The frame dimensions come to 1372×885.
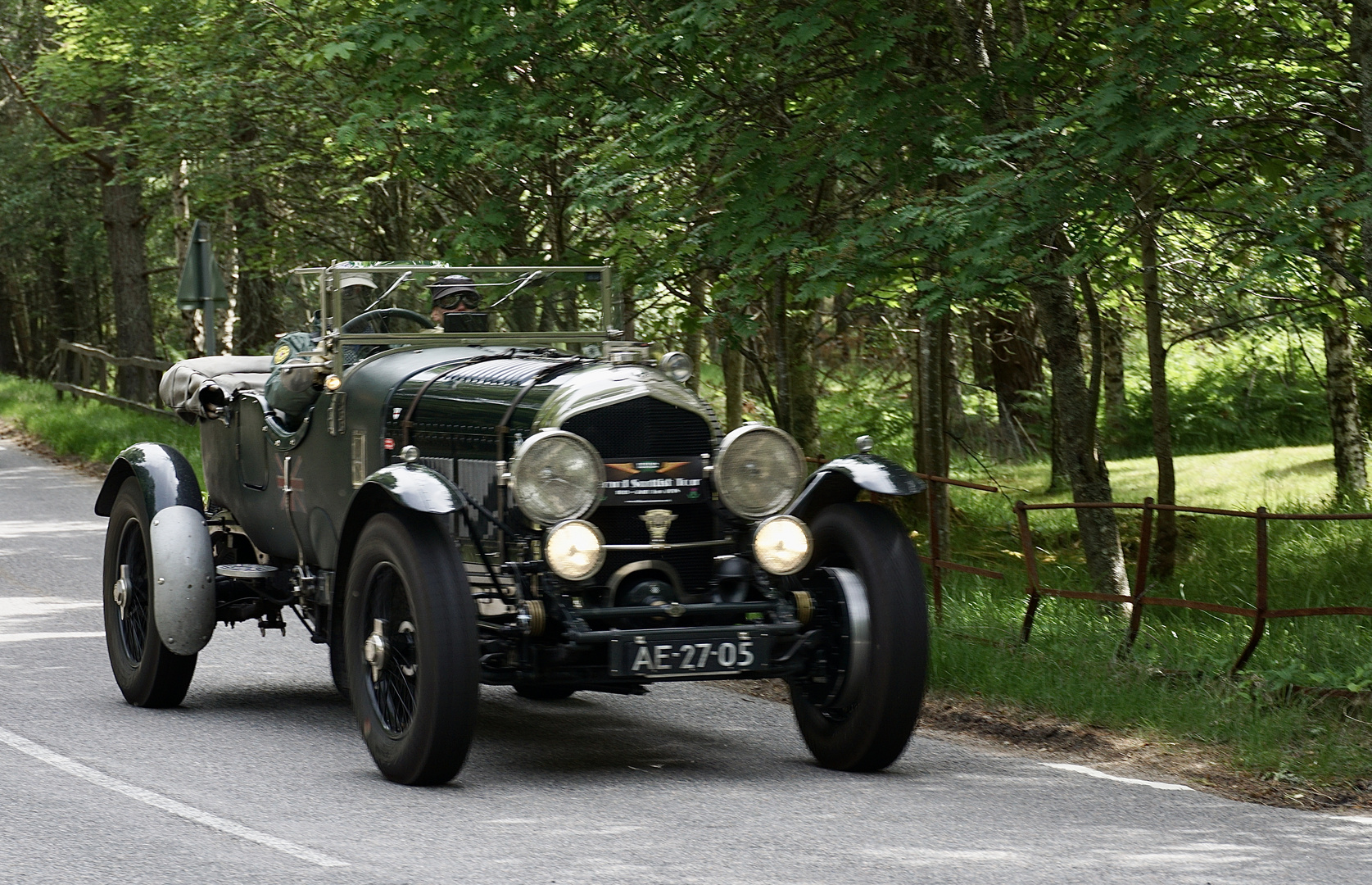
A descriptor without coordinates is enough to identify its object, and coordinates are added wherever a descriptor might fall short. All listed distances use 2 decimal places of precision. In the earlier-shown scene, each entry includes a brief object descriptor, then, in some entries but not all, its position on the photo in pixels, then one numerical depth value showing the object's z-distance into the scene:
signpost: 32.00
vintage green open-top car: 12.86
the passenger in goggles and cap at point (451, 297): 16.80
